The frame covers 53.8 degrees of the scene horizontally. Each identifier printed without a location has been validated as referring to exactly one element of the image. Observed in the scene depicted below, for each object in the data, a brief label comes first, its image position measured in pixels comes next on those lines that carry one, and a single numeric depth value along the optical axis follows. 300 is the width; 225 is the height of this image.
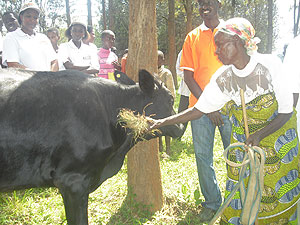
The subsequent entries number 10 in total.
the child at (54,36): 8.36
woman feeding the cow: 2.64
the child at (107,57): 6.97
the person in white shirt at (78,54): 5.43
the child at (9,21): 6.82
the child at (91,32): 9.07
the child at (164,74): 5.78
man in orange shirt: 3.66
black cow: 2.67
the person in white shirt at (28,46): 4.50
